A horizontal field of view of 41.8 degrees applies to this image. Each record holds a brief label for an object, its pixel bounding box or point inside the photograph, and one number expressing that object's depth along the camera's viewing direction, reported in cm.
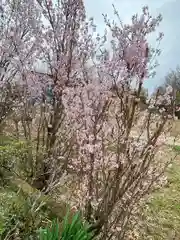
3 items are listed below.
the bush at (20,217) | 244
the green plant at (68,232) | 218
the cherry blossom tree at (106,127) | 285
